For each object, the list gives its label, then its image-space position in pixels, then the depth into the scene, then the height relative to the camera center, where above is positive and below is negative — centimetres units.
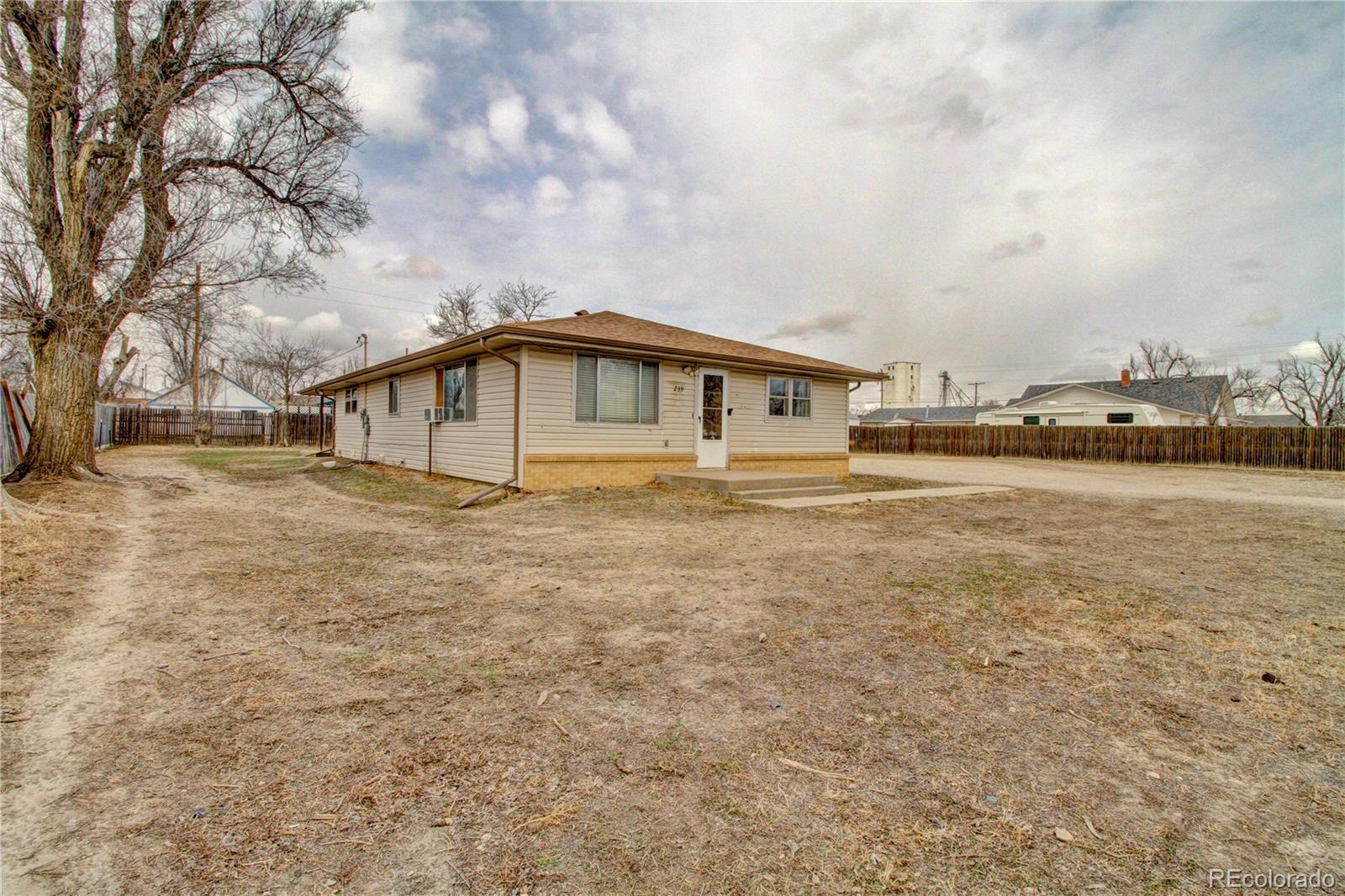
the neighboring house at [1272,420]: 4572 +215
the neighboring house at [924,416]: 4922 +220
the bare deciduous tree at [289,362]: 3572 +416
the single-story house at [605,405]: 988 +59
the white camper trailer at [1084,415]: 3016 +151
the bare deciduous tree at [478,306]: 3138 +678
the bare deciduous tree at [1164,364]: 4322 +607
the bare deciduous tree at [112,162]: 785 +402
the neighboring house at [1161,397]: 3158 +260
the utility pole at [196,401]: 2362 +111
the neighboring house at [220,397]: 3631 +193
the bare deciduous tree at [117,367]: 2219 +228
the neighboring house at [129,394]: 3672 +230
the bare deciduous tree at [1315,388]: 3331 +350
